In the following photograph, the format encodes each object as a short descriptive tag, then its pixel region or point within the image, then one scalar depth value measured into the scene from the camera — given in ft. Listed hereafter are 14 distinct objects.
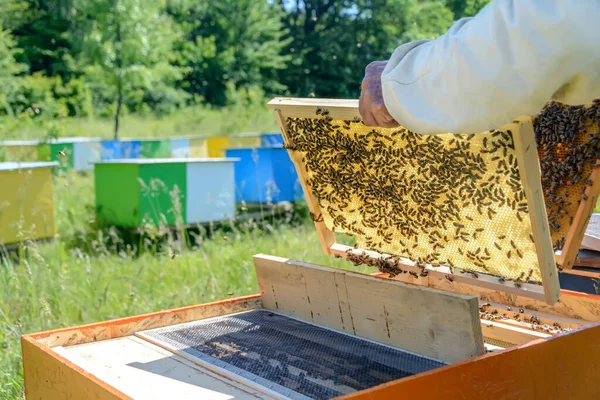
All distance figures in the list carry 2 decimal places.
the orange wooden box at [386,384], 5.15
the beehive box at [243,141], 38.65
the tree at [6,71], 48.19
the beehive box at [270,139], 38.37
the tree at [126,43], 44.42
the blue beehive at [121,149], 38.63
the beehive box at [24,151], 30.99
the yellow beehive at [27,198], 18.49
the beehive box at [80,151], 37.04
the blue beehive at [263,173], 26.66
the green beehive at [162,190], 21.54
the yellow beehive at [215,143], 38.04
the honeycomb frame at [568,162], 6.94
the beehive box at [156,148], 37.35
